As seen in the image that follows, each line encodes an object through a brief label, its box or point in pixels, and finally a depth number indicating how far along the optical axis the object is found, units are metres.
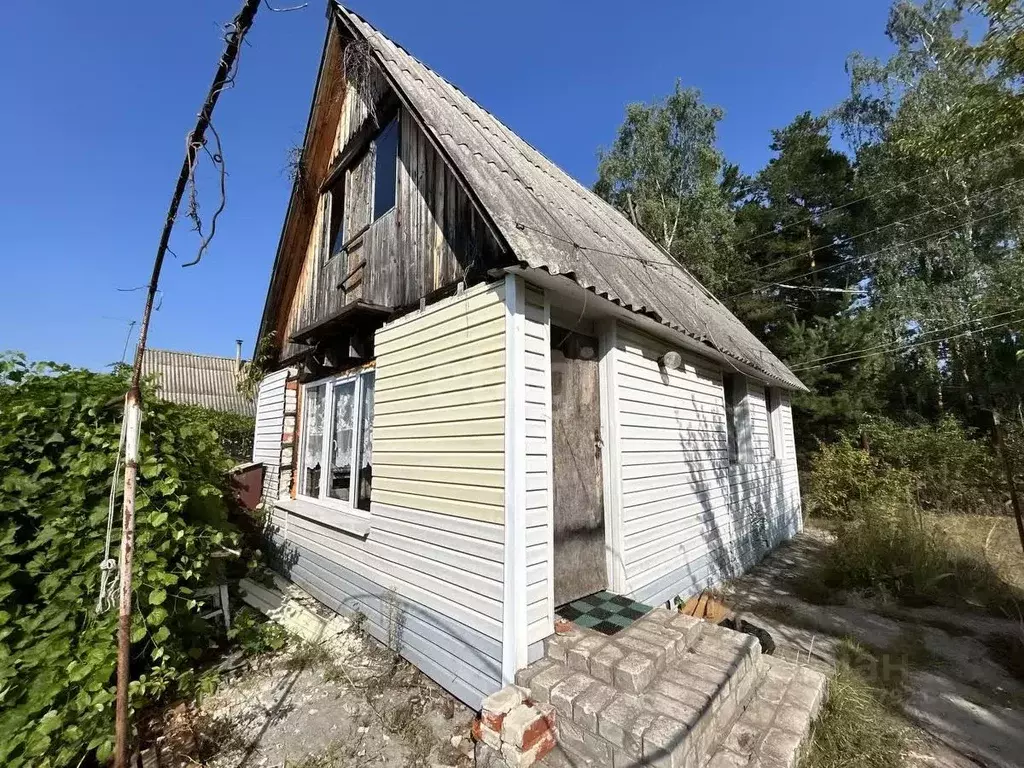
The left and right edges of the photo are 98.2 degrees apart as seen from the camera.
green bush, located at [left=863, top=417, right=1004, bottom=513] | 11.12
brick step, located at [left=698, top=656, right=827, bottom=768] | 2.57
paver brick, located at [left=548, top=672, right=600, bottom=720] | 2.73
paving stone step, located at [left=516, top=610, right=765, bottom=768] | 2.45
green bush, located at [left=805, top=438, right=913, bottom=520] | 9.60
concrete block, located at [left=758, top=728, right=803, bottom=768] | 2.54
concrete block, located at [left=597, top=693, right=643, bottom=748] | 2.47
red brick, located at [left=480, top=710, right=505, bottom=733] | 2.72
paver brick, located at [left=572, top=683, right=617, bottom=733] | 2.59
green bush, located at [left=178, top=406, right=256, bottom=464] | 14.71
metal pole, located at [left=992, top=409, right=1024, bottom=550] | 4.78
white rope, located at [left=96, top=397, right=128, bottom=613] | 2.11
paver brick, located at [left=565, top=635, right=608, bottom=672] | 3.05
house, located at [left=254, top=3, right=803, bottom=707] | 3.40
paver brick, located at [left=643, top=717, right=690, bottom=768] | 2.29
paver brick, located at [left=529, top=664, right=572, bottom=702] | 2.87
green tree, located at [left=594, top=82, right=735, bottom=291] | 19.14
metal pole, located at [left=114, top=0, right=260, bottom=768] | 1.94
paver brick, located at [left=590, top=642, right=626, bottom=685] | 2.89
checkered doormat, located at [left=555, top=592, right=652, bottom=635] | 3.56
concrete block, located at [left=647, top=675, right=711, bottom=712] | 2.63
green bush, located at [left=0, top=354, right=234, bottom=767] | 2.77
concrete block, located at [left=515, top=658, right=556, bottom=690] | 3.00
